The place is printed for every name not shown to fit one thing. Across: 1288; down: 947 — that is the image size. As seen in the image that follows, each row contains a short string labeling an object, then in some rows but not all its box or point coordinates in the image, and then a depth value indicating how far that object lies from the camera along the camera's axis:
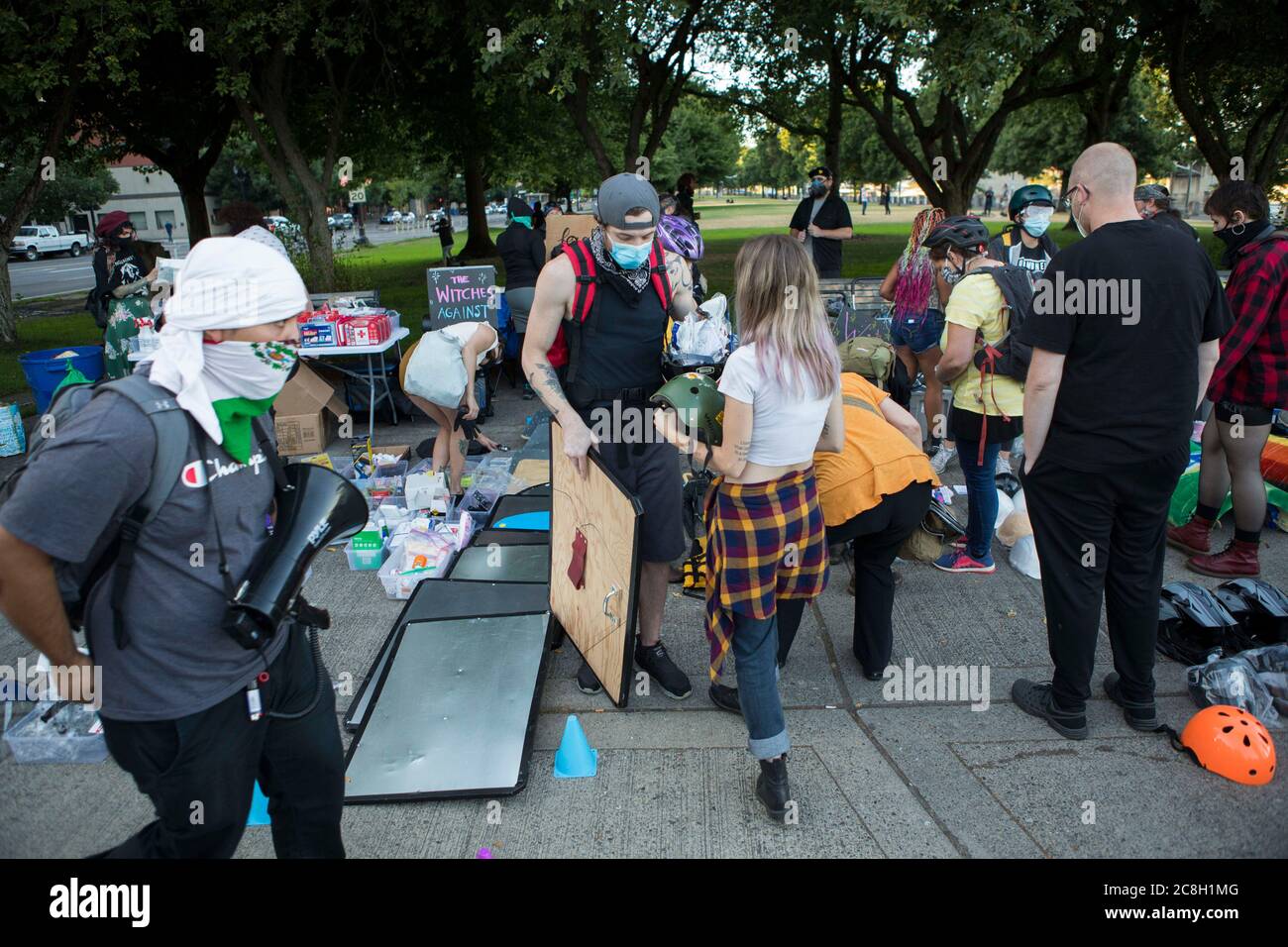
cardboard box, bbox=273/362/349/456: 7.08
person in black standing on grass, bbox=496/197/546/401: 8.73
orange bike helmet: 3.01
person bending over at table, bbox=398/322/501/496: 5.50
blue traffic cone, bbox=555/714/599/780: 3.16
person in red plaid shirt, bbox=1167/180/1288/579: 4.34
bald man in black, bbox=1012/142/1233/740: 2.86
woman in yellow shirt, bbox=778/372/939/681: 3.37
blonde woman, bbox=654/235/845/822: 2.63
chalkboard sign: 8.66
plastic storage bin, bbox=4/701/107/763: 3.28
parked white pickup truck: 37.97
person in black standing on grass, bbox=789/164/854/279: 8.96
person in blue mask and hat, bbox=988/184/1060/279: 5.05
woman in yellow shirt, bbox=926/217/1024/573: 4.11
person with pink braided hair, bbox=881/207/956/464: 6.36
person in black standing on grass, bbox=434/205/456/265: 17.33
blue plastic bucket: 7.46
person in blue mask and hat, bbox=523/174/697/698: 3.21
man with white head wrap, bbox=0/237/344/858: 1.64
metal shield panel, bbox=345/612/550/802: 3.06
